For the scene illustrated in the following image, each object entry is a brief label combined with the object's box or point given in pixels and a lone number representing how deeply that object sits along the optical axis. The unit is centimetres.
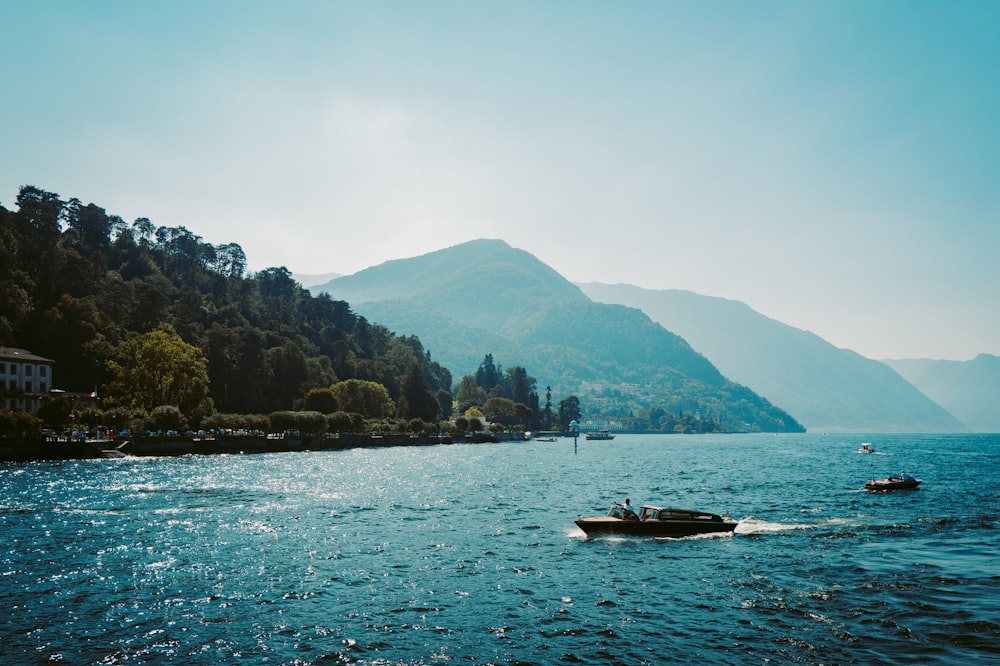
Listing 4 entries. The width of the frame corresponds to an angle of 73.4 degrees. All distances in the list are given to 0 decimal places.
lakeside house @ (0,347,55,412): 13975
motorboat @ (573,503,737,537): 5491
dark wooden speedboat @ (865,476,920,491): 9179
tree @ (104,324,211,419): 15512
